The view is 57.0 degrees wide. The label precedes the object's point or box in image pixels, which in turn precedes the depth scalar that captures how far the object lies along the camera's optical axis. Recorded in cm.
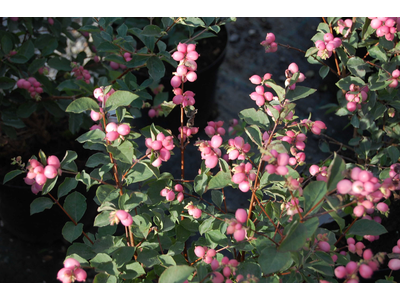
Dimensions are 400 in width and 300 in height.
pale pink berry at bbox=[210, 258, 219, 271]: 81
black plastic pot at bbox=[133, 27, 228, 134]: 224
